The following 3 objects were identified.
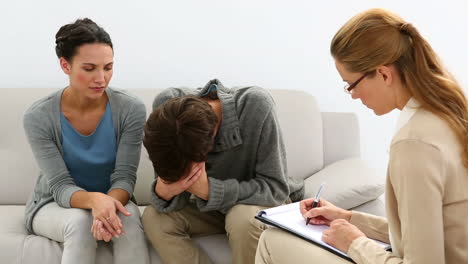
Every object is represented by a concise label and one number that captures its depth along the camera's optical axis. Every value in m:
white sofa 1.80
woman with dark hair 1.75
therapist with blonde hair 1.08
